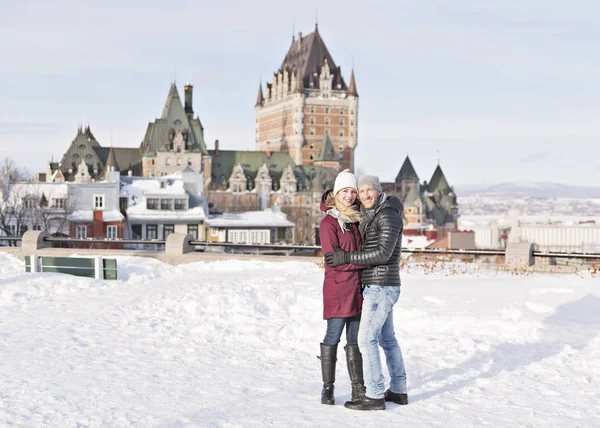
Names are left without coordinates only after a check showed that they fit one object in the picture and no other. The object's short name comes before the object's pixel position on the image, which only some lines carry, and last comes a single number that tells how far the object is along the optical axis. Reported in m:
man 6.23
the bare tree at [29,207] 58.32
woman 6.33
